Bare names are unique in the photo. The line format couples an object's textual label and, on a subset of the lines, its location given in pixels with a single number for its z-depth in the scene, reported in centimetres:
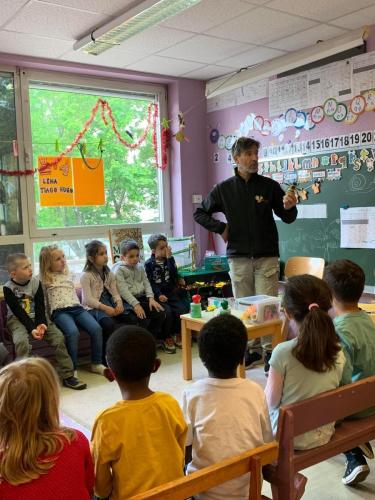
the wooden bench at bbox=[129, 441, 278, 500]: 114
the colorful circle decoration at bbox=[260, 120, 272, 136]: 469
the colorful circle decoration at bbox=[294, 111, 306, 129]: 436
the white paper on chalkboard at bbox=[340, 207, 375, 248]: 391
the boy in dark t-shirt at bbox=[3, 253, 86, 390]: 356
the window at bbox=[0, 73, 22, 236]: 435
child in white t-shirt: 151
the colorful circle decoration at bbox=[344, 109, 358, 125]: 396
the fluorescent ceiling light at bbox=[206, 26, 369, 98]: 378
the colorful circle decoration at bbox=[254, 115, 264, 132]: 477
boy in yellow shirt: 136
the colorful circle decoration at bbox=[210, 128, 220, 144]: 527
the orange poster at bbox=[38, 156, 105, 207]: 456
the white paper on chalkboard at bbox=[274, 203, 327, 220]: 428
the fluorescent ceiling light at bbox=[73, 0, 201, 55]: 313
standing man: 364
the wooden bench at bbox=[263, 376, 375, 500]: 150
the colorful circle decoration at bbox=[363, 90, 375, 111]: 381
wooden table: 325
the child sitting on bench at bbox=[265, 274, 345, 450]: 179
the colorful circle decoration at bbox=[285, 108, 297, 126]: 443
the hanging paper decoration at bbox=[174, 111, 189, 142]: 513
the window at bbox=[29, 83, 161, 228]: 458
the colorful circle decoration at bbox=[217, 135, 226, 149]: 520
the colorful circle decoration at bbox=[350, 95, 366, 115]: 389
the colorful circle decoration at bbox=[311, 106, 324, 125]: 421
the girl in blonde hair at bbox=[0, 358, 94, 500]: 118
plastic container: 327
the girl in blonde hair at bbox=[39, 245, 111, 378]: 387
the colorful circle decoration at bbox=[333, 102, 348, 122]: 402
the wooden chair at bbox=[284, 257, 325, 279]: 415
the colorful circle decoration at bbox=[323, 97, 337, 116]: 410
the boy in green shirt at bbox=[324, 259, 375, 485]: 209
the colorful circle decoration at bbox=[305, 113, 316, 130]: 430
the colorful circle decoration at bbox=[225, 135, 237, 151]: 508
